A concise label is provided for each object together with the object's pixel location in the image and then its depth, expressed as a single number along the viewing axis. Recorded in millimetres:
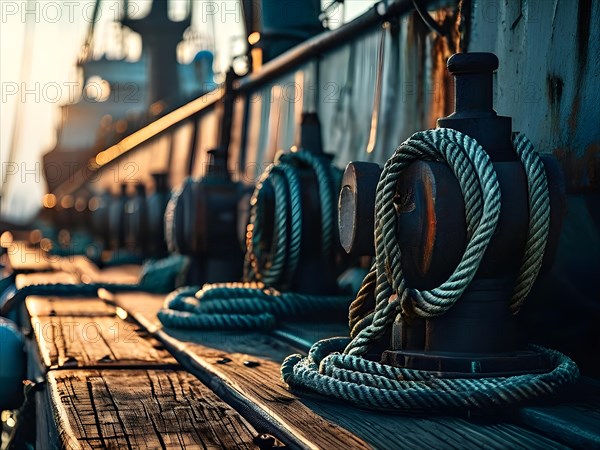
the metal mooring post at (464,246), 2230
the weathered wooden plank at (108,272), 7070
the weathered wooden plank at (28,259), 8062
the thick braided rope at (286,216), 3840
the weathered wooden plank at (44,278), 6583
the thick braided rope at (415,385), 2088
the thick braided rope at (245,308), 3723
